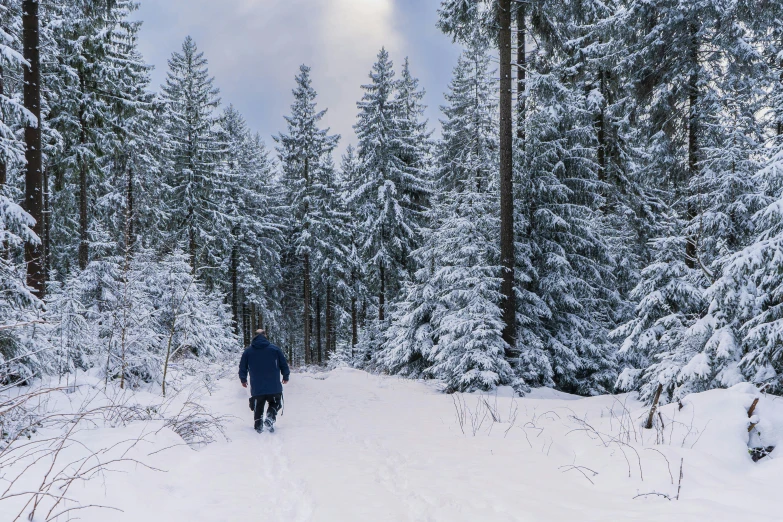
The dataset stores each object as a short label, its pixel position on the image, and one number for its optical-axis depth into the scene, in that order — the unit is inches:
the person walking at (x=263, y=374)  299.9
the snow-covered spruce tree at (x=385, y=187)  908.0
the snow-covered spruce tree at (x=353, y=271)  1172.5
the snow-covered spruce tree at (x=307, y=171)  1108.5
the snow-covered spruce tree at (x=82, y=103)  611.5
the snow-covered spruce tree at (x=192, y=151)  958.4
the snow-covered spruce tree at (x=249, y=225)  1150.3
